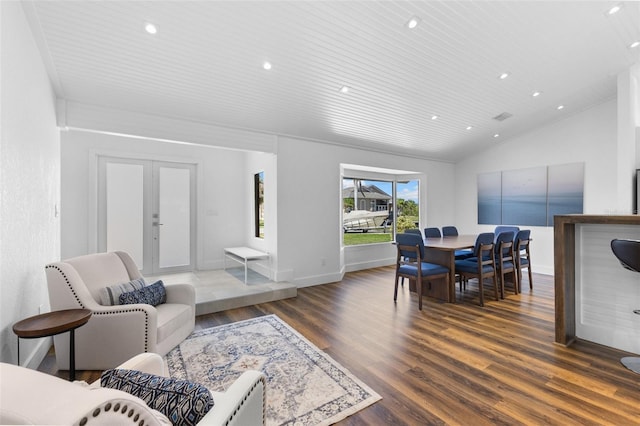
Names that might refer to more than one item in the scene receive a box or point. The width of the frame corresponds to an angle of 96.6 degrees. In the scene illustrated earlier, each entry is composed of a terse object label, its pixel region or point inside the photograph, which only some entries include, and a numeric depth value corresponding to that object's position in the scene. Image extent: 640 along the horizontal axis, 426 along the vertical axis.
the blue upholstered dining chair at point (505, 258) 4.20
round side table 1.72
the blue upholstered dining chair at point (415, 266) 3.81
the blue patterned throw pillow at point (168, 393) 0.97
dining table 4.04
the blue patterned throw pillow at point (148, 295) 2.54
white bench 4.77
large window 6.61
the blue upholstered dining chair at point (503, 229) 5.47
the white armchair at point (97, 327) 2.27
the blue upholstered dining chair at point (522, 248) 4.59
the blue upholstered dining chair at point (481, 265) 3.96
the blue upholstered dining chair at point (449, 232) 5.64
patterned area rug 1.90
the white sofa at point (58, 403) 0.55
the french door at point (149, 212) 4.94
